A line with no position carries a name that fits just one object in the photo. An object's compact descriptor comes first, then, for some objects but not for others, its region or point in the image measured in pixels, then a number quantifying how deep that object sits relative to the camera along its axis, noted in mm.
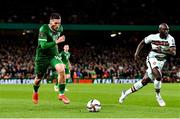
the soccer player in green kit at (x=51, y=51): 13625
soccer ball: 12070
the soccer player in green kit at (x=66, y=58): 23531
